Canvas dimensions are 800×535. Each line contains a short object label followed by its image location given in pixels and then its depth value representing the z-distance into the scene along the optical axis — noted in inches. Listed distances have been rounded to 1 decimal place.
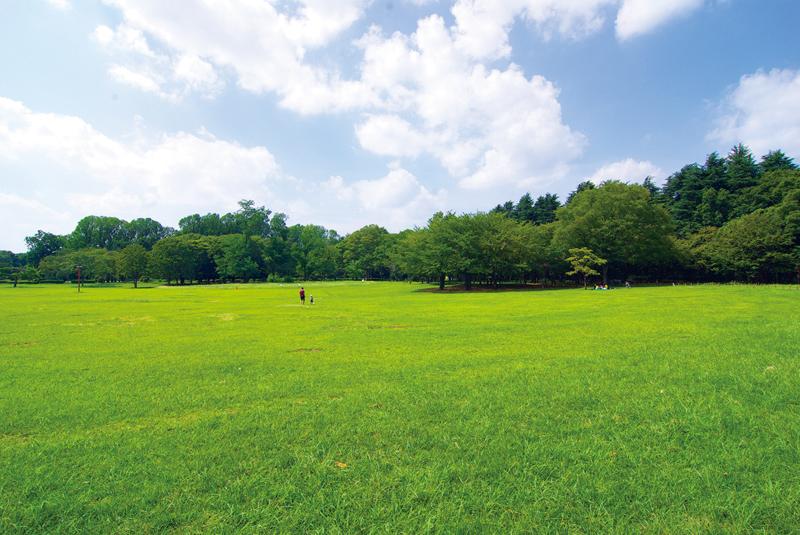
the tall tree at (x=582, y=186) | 4263.3
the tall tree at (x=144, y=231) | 6131.9
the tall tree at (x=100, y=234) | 5654.5
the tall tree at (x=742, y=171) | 3142.2
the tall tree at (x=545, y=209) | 4112.2
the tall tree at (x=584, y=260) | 2280.4
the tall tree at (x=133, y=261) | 3914.9
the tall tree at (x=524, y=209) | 4315.9
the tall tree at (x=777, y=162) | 3130.7
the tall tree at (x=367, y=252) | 4635.8
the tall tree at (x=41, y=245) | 5408.5
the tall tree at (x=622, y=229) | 2402.8
